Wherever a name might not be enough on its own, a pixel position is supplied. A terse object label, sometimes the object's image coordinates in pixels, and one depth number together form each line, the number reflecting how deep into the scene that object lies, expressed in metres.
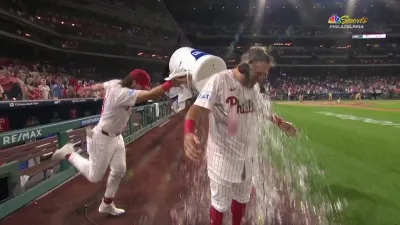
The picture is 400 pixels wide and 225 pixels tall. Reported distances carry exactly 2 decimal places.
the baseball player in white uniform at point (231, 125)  2.67
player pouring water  4.00
